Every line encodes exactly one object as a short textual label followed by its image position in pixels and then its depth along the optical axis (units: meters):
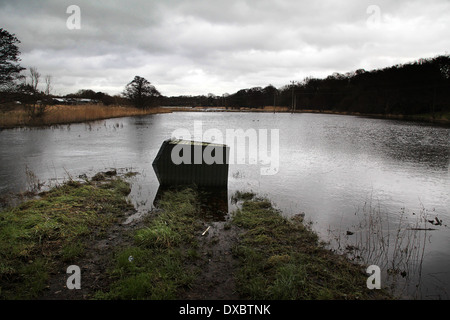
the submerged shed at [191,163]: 7.98
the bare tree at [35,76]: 26.95
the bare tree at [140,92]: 54.41
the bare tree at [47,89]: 27.70
